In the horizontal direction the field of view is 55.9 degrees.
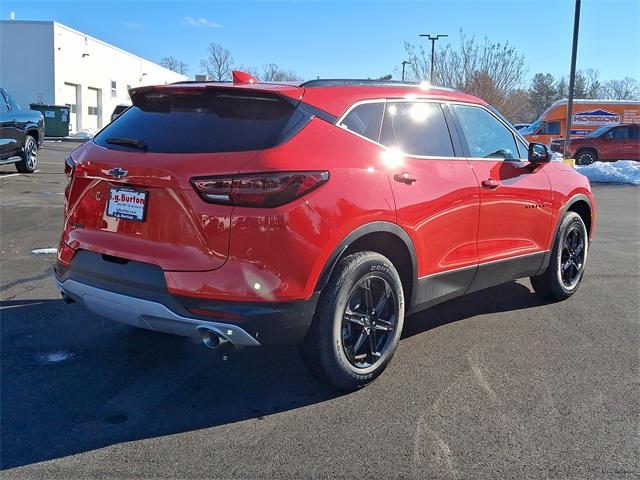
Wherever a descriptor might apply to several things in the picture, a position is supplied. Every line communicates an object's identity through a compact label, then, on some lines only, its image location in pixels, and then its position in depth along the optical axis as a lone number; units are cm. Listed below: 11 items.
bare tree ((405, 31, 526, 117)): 3312
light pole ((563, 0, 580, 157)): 2217
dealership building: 4191
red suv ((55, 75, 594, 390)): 311
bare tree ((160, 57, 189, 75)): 10256
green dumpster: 3797
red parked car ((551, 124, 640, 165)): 2530
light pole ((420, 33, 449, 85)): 3414
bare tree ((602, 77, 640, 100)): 9525
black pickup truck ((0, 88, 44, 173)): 1270
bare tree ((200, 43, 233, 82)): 8569
